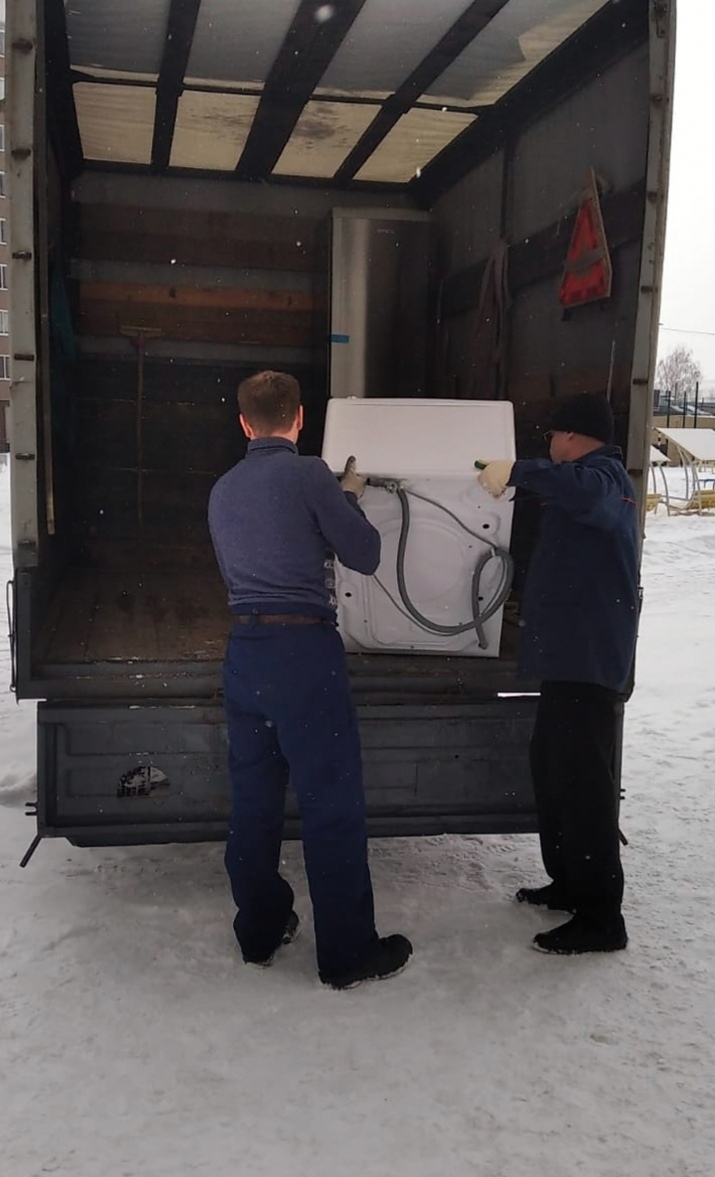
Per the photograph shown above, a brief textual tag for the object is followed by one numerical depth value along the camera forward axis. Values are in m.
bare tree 78.75
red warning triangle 3.81
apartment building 39.58
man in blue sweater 2.82
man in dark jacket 3.12
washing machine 3.32
